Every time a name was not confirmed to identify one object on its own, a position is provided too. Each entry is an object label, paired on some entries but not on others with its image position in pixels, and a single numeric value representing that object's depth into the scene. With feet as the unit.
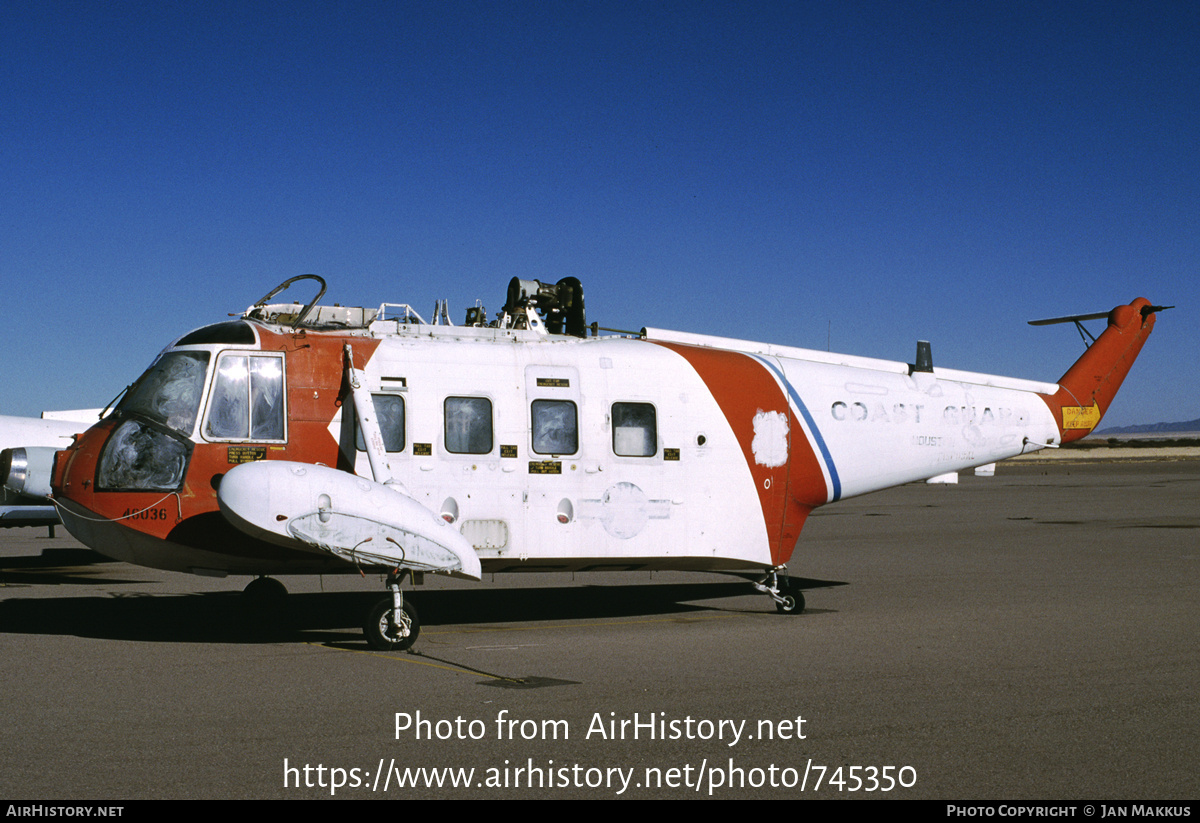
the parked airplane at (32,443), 61.57
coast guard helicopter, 33.50
